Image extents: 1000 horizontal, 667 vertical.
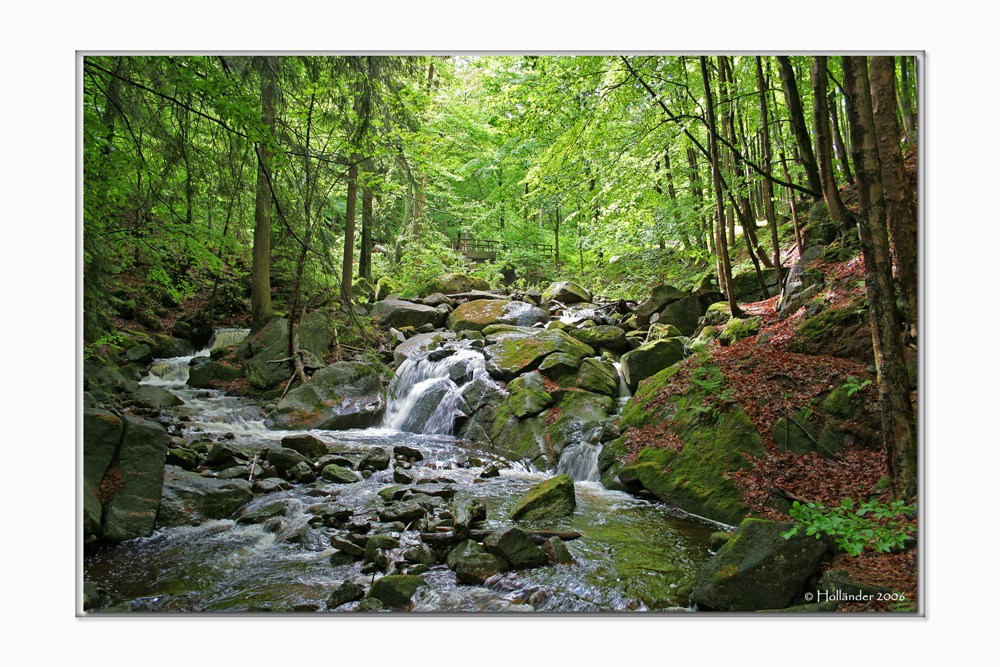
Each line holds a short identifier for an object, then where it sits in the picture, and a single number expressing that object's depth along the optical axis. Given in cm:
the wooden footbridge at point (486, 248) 1605
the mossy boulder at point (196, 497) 410
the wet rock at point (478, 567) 333
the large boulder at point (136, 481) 370
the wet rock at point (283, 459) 551
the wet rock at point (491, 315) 1141
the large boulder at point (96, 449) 358
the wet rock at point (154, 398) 726
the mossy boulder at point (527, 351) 825
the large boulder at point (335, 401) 768
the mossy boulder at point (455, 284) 1427
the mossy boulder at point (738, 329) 642
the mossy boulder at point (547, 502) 451
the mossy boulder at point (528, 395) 725
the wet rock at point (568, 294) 1366
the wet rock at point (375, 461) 581
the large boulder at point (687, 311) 886
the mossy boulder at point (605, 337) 905
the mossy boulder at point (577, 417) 655
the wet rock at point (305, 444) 609
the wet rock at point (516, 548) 349
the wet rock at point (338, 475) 541
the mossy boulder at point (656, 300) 918
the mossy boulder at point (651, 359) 751
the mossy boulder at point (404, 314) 1181
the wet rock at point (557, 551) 363
